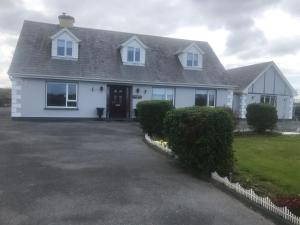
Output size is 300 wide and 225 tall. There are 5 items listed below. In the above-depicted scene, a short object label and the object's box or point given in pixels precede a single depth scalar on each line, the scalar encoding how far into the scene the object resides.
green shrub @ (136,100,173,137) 10.55
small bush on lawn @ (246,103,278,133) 13.55
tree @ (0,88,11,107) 30.02
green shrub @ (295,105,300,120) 25.51
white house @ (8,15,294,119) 15.35
